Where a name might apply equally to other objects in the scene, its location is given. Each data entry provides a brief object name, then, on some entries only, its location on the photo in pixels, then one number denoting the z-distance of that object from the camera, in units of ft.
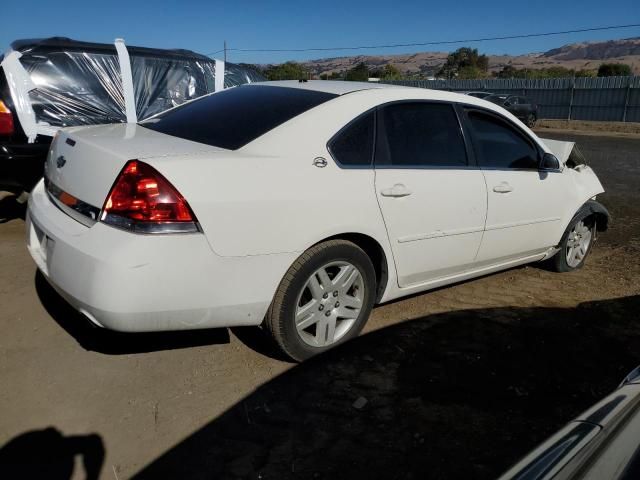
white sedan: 8.00
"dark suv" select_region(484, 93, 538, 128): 77.43
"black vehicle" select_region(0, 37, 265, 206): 16.88
